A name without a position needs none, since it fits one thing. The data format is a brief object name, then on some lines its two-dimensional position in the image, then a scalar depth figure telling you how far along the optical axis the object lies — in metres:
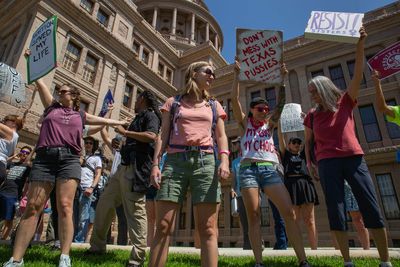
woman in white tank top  3.25
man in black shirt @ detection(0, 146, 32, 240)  5.34
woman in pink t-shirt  2.34
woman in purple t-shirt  2.82
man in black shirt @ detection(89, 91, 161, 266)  3.40
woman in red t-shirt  2.97
